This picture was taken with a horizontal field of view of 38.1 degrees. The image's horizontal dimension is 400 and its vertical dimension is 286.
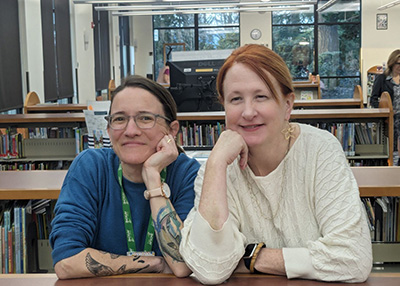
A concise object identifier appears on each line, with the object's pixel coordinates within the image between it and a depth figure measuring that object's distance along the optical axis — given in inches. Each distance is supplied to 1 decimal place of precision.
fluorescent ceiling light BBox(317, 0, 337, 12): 470.1
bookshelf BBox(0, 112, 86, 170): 201.9
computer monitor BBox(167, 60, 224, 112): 207.2
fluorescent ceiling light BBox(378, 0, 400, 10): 461.5
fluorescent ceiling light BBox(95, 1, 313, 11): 383.3
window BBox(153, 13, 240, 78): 618.2
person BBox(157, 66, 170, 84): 378.6
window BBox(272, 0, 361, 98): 604.7
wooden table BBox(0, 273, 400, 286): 54.7
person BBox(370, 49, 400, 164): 249.4
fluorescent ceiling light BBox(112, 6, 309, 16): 429.4
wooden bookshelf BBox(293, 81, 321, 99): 361.1
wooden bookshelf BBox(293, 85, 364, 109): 255.4
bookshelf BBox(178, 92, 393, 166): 196.1
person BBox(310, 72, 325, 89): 415.4
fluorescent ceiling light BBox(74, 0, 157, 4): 326.6
